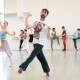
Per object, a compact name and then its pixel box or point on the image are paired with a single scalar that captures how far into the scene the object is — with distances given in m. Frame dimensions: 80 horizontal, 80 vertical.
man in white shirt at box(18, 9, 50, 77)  5.74
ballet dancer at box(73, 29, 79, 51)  17.48
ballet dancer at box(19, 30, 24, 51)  16.99
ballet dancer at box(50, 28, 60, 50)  18.13
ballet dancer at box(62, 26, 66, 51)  17.72
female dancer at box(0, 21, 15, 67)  8.48
